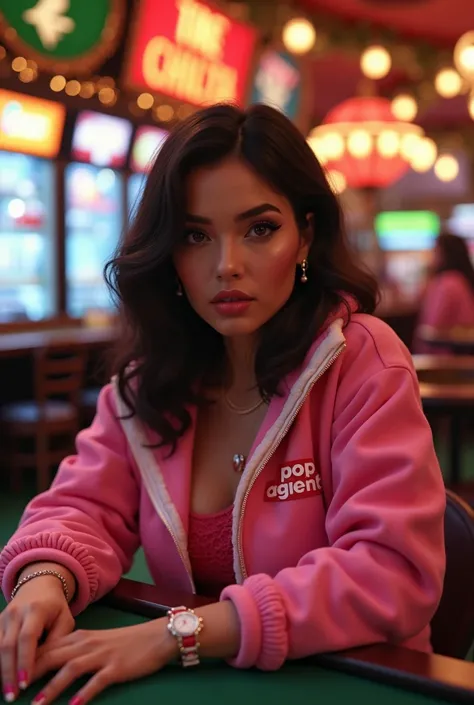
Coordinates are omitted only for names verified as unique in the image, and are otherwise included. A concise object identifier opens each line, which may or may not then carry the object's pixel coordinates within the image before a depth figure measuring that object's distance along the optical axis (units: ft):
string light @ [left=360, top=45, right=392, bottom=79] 20.68
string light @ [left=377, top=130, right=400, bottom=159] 20.12
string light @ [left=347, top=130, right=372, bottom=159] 20.21
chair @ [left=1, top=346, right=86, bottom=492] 14.30
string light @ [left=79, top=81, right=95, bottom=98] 18.07
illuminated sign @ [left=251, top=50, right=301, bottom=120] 21.48
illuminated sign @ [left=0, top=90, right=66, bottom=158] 17.30
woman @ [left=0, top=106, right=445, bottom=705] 2.97
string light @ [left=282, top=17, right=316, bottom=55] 19.33
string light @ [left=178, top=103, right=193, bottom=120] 20.54
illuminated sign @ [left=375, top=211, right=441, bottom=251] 40.27
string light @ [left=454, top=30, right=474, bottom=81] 17.14
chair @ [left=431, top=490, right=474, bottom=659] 4.03
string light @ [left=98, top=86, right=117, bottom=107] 18.52
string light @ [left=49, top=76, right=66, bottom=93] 17.50
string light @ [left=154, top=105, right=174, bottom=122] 21.05
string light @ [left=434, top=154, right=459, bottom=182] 36.63
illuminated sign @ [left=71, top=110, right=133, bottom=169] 19.79
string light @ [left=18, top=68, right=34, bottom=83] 16.48
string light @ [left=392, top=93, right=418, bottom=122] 27.07
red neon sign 18.06
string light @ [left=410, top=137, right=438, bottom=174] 24.86
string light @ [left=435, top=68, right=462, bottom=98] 23.57
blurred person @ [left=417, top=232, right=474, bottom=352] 17.15
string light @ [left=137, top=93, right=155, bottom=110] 19.89
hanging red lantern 20.11
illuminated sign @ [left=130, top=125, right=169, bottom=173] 21.57
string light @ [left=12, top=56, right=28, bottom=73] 16.15
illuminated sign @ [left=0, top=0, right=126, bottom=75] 15.52
